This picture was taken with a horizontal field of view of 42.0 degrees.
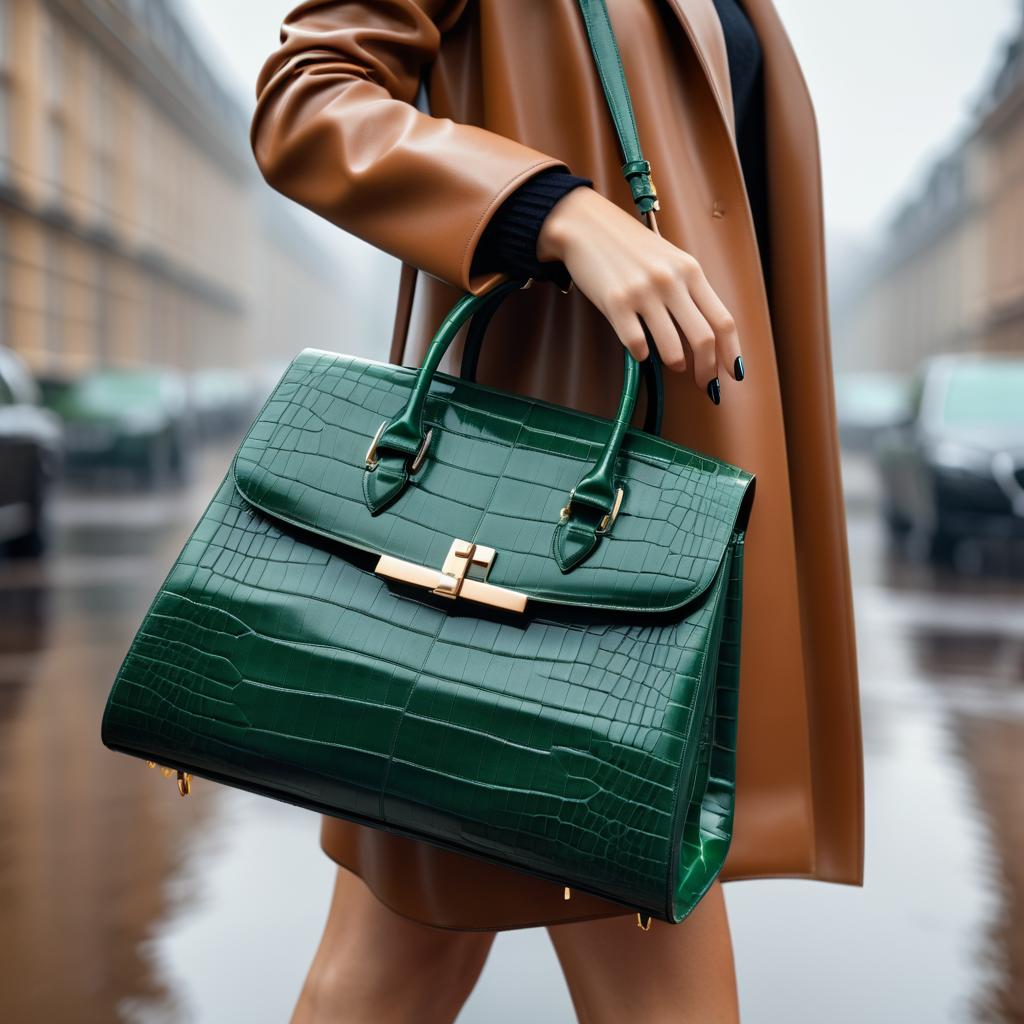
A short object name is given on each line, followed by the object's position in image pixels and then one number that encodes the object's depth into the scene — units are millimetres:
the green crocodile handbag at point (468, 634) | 1097
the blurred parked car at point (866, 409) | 27562
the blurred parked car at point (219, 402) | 27812
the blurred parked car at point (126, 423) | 17453
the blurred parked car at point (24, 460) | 9414
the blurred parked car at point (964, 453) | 9688
